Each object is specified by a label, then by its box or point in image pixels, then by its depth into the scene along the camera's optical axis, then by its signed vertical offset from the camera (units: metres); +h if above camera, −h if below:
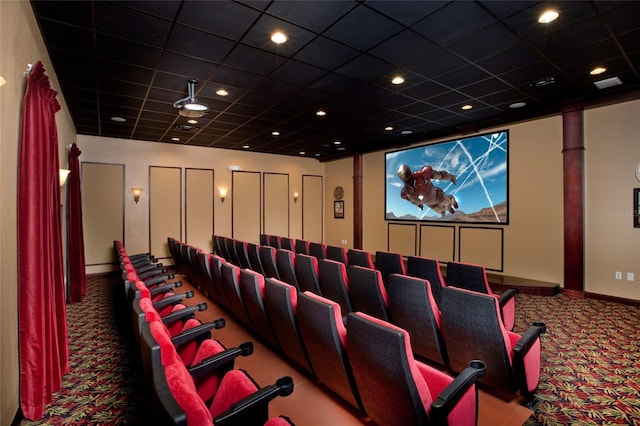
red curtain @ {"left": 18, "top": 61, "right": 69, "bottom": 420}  2.17 -0.31
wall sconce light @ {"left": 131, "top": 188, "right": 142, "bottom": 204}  8.12 +0.51
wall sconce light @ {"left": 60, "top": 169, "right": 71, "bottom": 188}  4.36 +0.53
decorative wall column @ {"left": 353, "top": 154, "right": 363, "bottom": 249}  9.84 +0.32
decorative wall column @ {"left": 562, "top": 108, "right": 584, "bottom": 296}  5.51 +0.18
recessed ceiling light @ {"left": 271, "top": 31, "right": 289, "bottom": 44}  3.40 +1.85
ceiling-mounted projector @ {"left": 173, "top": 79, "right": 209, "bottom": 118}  4.63 +1.53
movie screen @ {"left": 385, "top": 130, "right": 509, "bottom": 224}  6.74 +0.71
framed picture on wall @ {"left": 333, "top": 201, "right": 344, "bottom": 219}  10.59 +0.10
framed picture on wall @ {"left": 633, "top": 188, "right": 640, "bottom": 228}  5.01 +0.04
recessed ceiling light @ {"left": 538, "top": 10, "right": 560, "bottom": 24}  3.05 +1.84
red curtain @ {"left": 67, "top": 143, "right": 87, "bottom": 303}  5.28 -0.40
